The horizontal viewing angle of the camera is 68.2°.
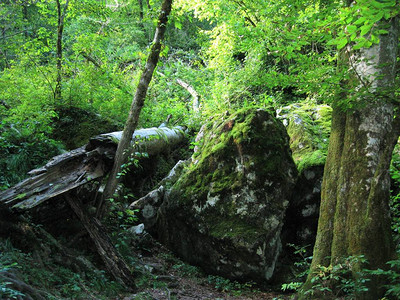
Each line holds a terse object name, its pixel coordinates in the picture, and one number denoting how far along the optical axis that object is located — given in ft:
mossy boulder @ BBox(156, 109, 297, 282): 18.94
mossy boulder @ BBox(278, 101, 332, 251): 22.16
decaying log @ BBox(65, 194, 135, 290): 16.19
